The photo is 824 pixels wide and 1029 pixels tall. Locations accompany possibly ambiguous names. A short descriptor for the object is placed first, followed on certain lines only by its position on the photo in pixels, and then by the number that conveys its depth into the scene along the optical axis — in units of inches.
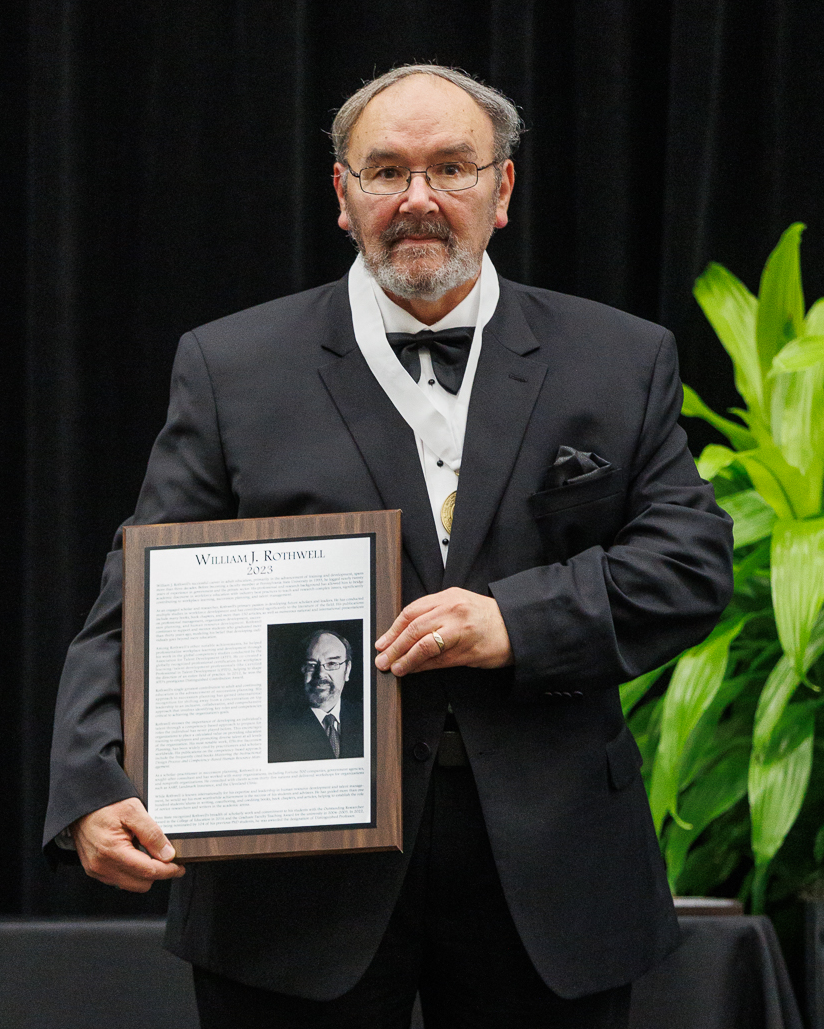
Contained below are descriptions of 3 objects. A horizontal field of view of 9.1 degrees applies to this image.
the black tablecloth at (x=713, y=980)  225.1
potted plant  225.6
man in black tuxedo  202.1
